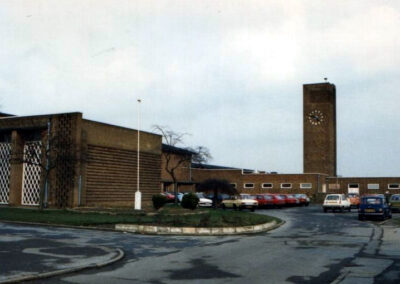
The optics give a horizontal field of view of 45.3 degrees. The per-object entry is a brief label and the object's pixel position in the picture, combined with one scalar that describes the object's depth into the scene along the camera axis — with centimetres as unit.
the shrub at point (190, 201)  3234
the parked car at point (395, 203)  4072
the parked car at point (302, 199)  5659
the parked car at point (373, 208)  3070
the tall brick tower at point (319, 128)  8200
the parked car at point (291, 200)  5284
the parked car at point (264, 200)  4701
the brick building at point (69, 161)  3469
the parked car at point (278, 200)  4942
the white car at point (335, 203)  4025
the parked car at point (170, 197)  5144
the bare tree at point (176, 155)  6557
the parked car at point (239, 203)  4209
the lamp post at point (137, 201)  3422
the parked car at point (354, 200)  4923
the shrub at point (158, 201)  3167
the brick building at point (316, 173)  7488
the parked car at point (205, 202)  4566
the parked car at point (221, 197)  4397
